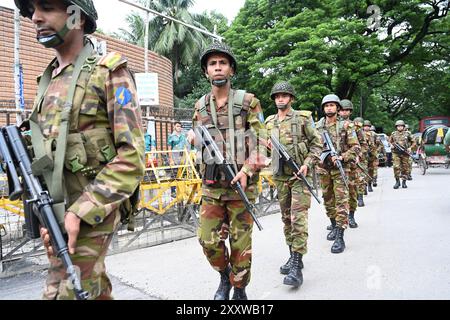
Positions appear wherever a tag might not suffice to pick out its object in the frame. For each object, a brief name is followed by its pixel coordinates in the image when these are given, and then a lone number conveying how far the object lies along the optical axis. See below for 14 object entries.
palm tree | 26.42
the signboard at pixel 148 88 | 8.90
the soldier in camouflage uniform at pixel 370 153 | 10.50
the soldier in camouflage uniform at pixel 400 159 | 11.02
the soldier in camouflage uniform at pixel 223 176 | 3.04
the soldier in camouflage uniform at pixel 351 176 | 5.99
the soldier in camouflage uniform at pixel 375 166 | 11.14
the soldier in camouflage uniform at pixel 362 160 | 7.18
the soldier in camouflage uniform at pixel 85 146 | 1.68
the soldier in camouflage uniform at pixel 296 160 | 3.86
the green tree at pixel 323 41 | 14.35
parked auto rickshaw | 14.66
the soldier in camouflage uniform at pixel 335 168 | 4.94
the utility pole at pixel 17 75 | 5.81
